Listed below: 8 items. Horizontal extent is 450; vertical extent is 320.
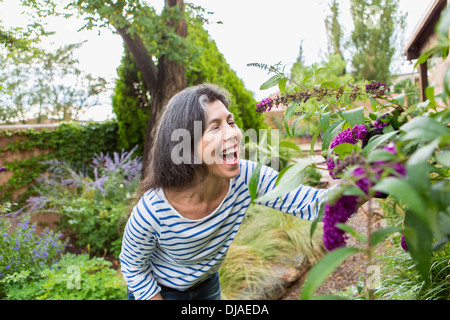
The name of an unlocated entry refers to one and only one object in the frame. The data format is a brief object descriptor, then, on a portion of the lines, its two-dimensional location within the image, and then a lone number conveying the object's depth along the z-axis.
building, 3.10
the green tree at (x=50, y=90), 11.01
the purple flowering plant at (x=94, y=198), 3.61
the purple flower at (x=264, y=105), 0.95
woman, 1.14
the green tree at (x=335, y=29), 16.34
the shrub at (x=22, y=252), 2.01
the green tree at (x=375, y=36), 15.02
